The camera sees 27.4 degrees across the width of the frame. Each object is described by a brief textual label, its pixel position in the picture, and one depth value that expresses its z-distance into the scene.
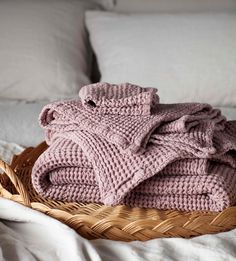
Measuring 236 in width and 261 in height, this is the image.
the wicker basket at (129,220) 0.68
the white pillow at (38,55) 1.49
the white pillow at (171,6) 1.74
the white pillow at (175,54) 1.39
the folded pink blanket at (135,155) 0.72
